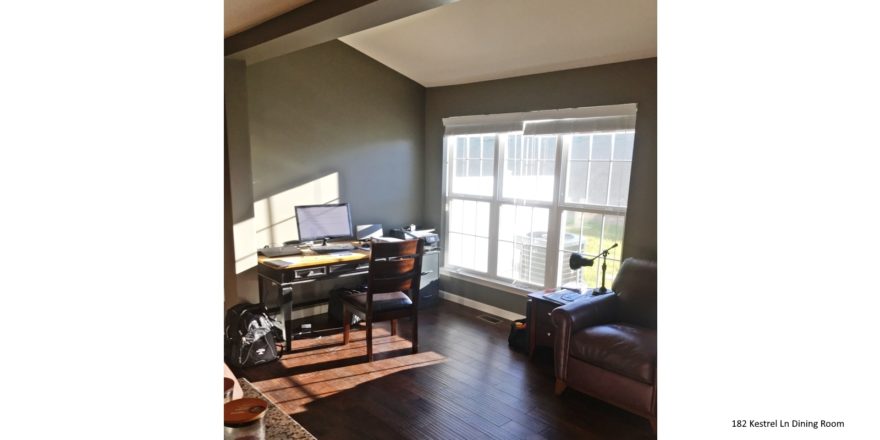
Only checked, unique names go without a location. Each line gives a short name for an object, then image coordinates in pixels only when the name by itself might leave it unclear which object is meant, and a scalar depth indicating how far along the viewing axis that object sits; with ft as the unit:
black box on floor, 13.30
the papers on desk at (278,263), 10.93
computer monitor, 12.45
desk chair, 10.82
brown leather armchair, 8.26
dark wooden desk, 11.09
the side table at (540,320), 10.99
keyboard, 12.42
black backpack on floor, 10.30
